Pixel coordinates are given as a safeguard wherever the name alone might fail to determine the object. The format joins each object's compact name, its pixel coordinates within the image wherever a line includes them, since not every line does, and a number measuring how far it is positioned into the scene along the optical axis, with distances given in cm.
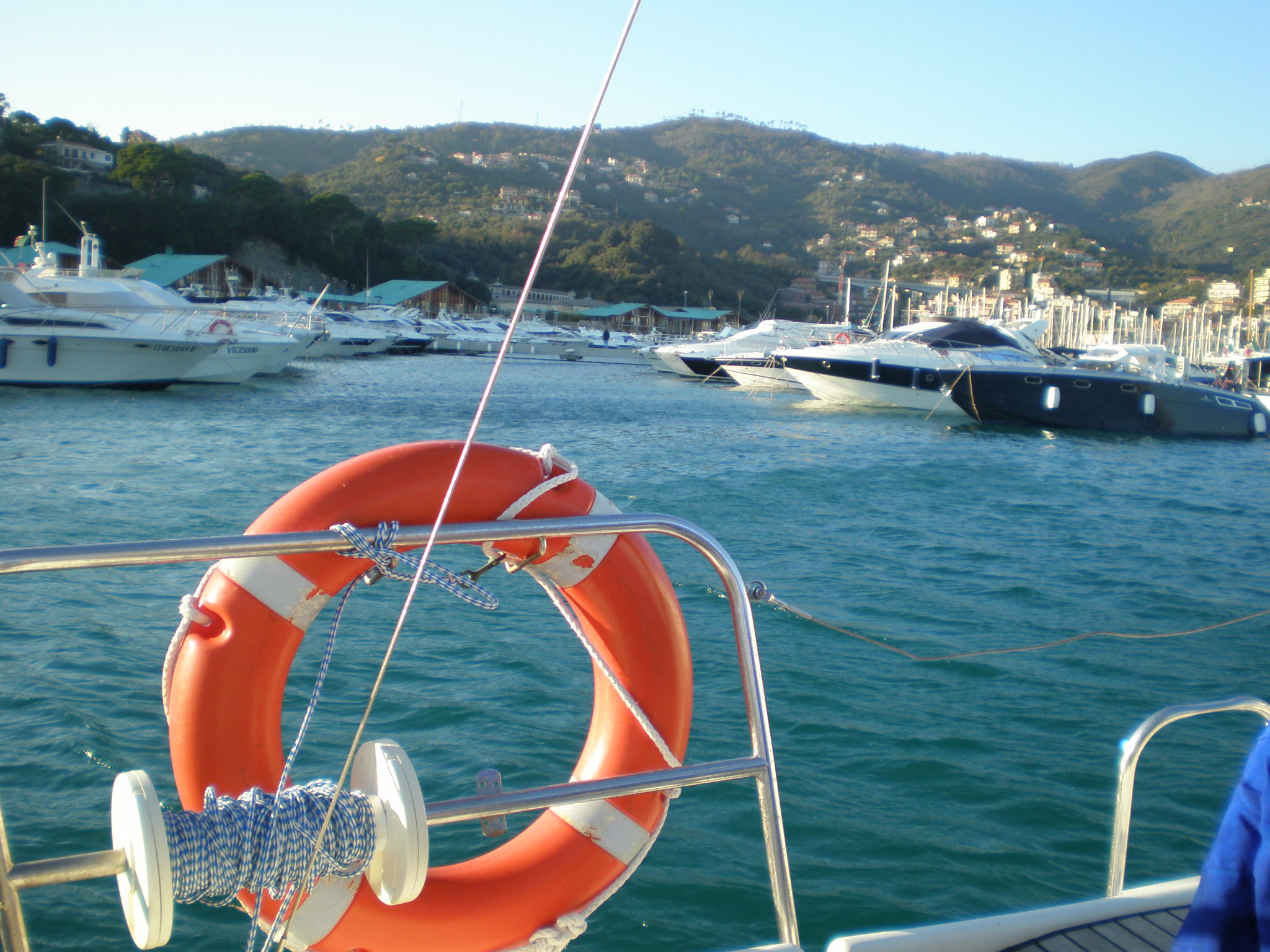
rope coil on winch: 141
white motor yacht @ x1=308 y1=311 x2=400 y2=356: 3606
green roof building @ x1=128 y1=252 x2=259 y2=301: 4741
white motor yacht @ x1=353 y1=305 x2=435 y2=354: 4275
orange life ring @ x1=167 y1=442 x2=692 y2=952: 181
